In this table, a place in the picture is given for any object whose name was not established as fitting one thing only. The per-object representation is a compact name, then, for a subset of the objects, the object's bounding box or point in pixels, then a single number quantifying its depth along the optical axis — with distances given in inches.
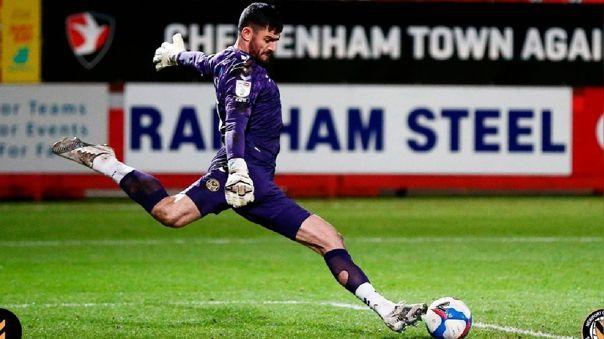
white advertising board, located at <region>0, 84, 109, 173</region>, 1403.8
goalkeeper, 586.6
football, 575.5
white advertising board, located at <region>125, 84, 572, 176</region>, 1421.0
